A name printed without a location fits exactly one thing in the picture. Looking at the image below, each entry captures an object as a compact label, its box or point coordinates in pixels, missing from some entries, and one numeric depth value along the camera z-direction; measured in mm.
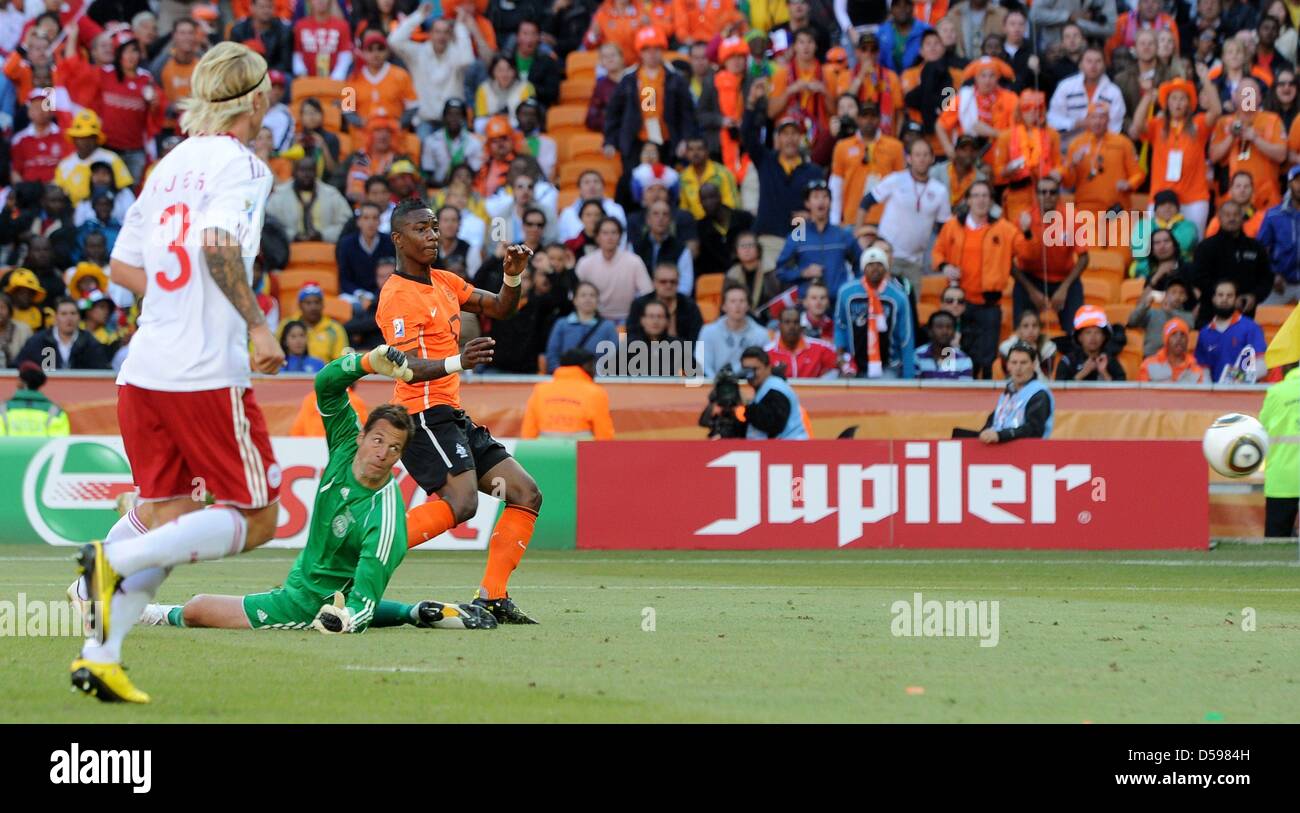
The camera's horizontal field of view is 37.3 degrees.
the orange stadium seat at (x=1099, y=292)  19250
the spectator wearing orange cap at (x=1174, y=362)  17891
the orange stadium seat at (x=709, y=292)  19672
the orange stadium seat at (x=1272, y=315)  18938
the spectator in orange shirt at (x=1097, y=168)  20125
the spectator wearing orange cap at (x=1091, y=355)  17875
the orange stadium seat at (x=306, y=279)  20250
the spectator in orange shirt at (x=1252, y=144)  19828
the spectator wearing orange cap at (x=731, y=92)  20922
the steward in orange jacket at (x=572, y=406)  16625
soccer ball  12359
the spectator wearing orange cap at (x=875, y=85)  20797
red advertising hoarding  16031
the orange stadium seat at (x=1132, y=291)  19203
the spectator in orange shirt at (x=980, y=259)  18594
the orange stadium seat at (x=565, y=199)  21047
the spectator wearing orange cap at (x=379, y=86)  21906
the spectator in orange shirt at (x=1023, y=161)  19688
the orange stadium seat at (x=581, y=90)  22688
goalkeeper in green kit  8469
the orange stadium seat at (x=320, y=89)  22172
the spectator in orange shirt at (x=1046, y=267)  18828
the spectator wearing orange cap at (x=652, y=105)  20781
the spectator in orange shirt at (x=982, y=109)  20094
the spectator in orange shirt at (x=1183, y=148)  19906
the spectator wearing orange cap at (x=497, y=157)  20516
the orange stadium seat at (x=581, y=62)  22625
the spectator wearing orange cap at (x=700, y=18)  22281
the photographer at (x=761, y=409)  16406
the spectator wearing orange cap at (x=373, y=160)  20953
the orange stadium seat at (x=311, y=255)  20406
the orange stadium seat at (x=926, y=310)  19297
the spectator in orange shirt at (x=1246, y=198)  19156
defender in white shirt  6477
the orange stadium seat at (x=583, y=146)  21734
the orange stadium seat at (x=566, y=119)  22266
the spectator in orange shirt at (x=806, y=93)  20594
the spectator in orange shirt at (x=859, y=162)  20125
